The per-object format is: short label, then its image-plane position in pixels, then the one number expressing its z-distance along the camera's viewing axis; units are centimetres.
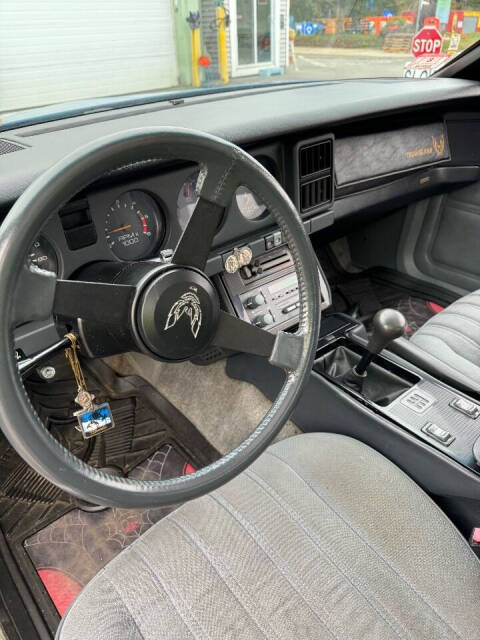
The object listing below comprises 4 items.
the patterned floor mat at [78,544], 148
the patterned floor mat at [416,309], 242
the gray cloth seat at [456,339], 147
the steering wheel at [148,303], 62
